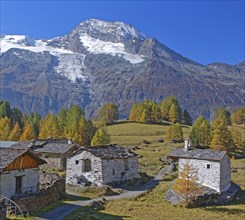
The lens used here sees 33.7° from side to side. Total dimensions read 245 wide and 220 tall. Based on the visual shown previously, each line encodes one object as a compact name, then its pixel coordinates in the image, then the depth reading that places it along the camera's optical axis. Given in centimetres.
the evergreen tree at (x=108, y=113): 17625
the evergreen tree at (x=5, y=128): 12251
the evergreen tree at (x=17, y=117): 15075
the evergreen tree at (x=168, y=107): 17612
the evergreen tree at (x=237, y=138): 11886
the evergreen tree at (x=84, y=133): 11820
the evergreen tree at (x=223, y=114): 16712
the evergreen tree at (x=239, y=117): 18308
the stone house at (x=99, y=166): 6450
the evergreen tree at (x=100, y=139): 10931
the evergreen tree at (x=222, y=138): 11331
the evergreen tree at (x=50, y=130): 12502
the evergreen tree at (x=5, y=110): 15240
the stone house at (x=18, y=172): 4305
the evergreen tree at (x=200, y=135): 12075
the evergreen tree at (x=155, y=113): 16760
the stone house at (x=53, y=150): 7862
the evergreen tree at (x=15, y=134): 12025
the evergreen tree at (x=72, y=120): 12156
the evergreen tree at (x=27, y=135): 11866
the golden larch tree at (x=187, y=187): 5444
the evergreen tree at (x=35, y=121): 13748
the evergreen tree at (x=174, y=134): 12631
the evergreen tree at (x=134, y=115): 16675
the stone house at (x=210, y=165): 6038
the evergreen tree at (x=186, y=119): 18021
